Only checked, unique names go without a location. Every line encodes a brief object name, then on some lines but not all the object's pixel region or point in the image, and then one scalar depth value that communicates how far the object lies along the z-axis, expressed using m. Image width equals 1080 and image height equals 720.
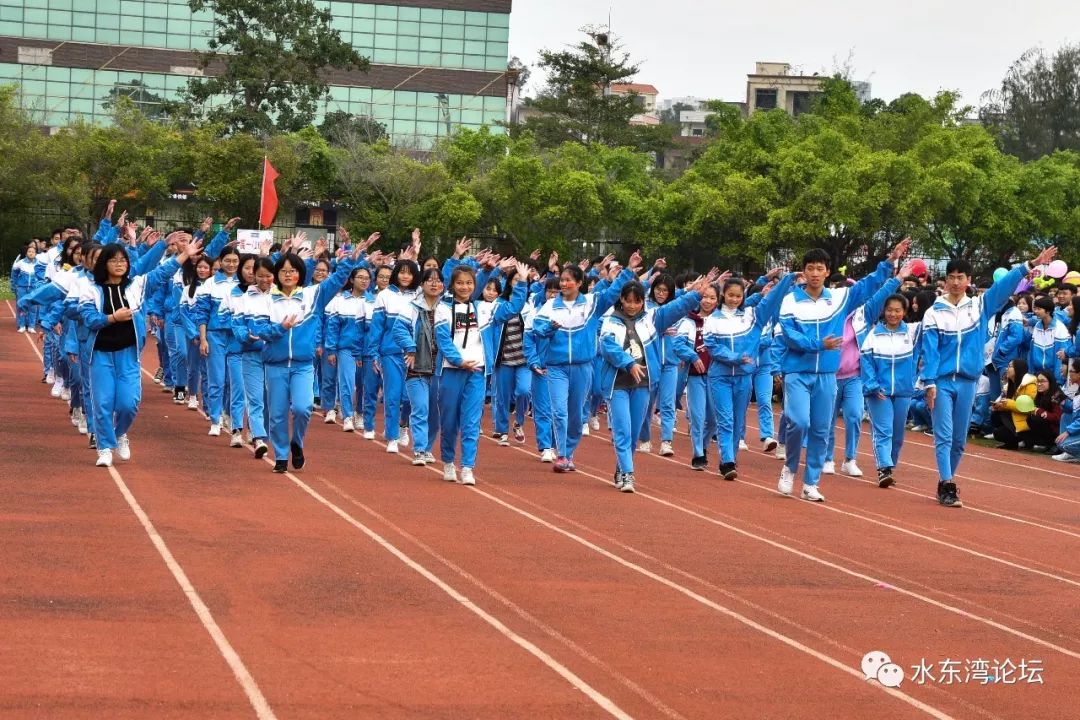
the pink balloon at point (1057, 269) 23.86
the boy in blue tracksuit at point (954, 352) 13.12
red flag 33.06
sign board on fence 35.66
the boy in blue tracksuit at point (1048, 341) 19.84
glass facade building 72.44
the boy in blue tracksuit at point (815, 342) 12.96
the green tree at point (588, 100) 64.25
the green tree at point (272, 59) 61.47
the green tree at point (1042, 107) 69.56
